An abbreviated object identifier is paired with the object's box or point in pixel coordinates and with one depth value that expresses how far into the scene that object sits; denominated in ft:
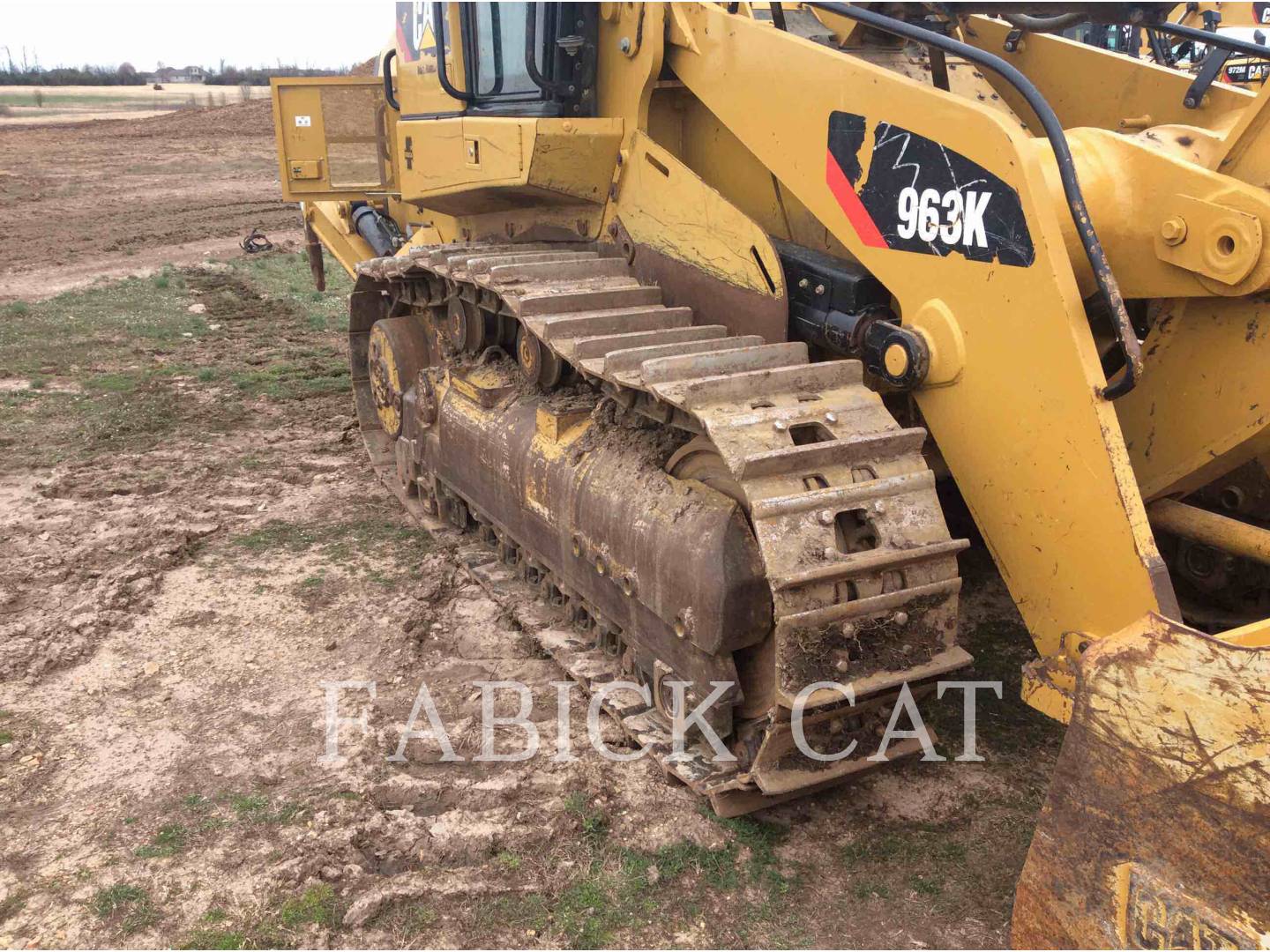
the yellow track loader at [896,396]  8.42
